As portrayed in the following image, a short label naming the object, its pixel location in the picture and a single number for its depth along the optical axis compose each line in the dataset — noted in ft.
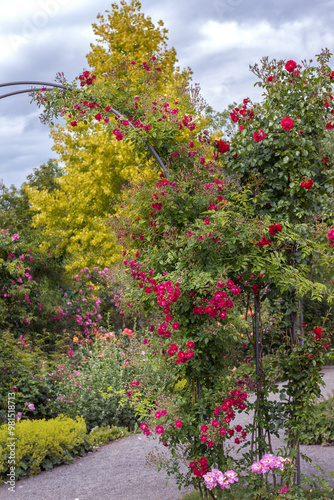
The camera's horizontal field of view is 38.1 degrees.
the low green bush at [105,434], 18.51
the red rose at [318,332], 11.46
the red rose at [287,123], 11.66
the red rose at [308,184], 11.80
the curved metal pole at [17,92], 15.75
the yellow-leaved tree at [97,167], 36.37
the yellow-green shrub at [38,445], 15.34
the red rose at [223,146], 12.79
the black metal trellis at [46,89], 13.70
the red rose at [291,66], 12.26
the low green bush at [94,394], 19.39
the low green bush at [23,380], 18.61
